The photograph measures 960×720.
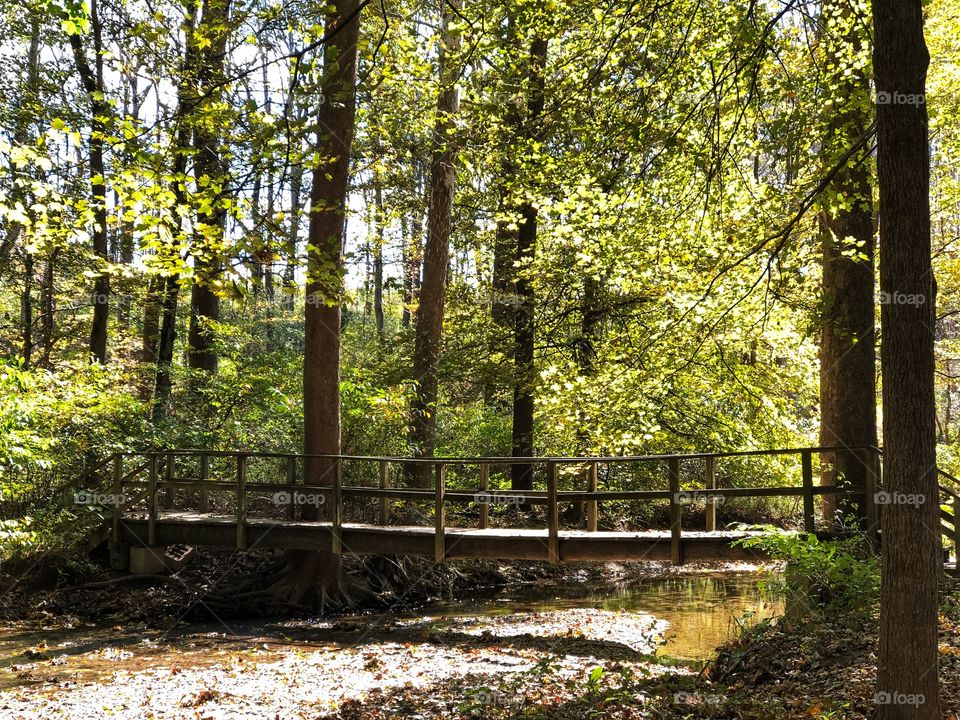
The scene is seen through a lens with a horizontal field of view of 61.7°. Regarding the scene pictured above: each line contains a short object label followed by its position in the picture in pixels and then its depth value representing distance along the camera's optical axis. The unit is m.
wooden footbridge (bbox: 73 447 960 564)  10.47
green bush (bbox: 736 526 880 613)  8.12
